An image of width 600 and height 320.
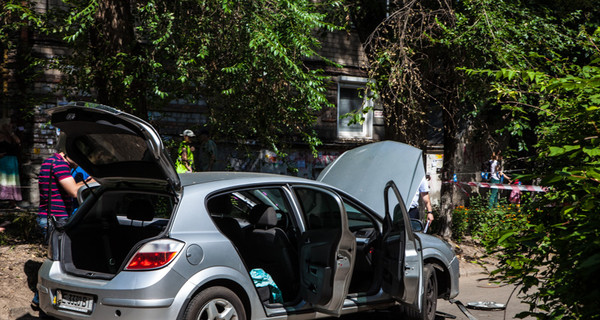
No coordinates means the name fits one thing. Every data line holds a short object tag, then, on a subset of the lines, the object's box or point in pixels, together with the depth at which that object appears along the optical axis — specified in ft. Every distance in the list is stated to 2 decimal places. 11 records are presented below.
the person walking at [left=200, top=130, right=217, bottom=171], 36.73
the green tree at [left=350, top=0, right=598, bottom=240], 34.63
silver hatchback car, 15.30
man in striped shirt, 22.48
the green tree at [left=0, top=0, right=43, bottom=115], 44.75
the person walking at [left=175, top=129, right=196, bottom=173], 34.37
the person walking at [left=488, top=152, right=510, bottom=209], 49.04
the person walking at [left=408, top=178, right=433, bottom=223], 32.01
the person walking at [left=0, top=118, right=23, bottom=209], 40.27
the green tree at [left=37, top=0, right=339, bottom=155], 28.02
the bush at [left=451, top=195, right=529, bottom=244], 42.86
